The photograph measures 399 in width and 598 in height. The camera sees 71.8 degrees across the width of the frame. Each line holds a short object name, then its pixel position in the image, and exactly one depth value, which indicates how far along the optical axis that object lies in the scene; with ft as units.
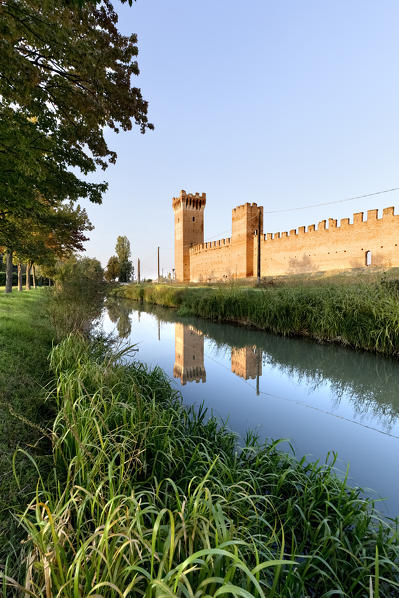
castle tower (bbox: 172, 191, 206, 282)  128.67
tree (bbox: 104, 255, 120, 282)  166.61
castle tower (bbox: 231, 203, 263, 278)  102.47
